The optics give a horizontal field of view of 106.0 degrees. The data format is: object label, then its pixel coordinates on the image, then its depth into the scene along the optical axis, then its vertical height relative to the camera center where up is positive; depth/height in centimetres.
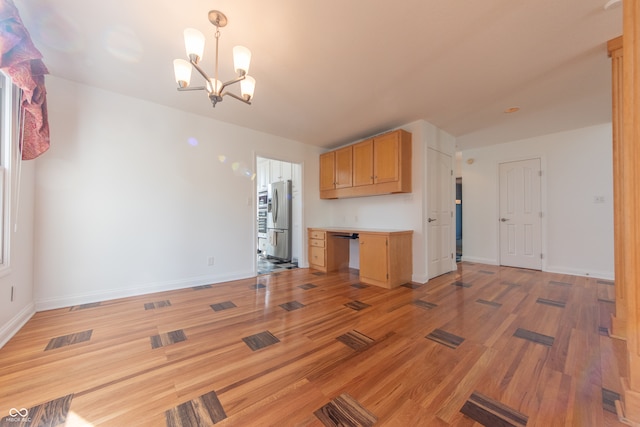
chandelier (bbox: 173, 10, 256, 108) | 159 +109
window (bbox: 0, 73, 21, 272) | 197 +49
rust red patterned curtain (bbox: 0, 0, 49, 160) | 157 +103
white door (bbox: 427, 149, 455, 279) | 387 +5
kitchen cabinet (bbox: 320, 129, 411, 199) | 364 +82
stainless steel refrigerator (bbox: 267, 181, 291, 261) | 535 -12
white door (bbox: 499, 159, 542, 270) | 450 +2
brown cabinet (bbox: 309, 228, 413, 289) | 341 -60
